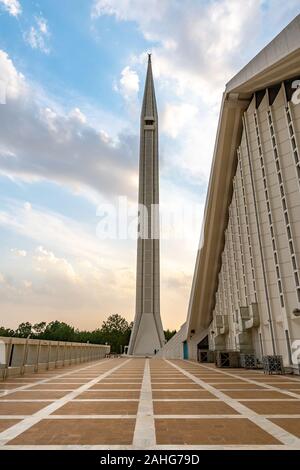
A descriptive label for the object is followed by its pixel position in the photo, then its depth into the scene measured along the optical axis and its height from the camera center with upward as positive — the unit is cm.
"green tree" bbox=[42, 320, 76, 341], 10125 +546
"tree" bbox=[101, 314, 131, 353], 9231 +552
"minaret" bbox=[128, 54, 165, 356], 6130 +1974
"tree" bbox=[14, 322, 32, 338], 11638 +774
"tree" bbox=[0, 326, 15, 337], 10302 +616
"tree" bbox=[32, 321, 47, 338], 12275 +872
